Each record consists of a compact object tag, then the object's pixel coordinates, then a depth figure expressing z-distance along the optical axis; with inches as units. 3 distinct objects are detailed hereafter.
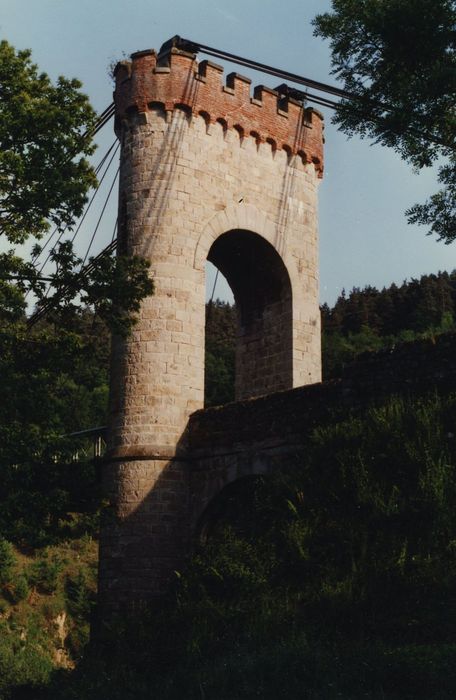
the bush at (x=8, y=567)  940.7
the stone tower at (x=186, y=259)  671.8
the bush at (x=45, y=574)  1119.6
